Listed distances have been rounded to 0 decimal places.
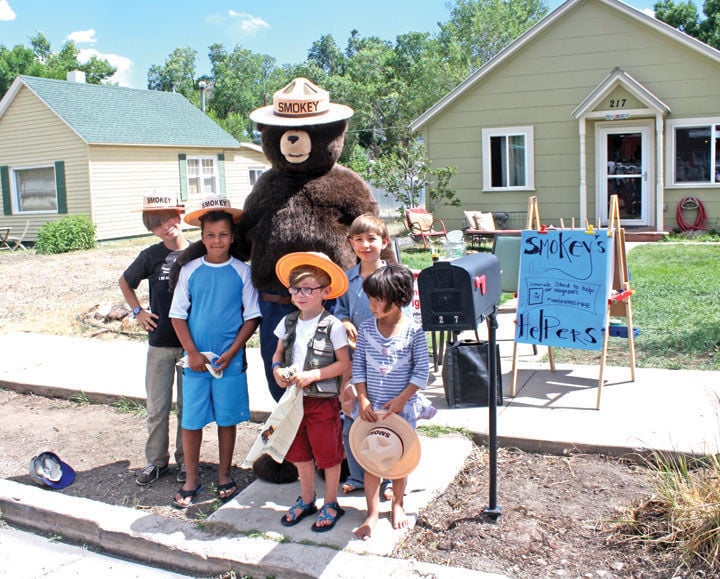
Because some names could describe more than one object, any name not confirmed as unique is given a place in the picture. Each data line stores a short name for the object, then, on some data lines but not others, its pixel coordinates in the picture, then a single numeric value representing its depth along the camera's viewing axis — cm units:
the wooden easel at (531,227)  558
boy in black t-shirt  439
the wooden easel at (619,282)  552
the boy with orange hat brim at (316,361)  367
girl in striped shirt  343
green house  1491
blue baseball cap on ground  450
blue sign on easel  534
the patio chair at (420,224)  1498
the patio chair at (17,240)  2077
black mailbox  372
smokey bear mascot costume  425
